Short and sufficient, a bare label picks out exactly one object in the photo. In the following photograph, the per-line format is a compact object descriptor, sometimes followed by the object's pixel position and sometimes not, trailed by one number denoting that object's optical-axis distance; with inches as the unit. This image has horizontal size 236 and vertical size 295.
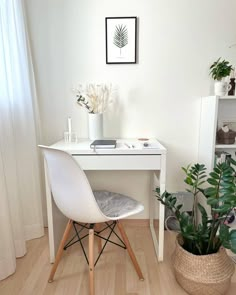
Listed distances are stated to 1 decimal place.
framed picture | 64.3
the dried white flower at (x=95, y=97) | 62.7
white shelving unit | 58.8
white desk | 50.8
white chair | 39.8
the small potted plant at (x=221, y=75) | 60.7
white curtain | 50.7
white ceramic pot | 60.8
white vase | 62.1
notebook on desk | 52.3
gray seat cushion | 46.9
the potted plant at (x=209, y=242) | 40.3
